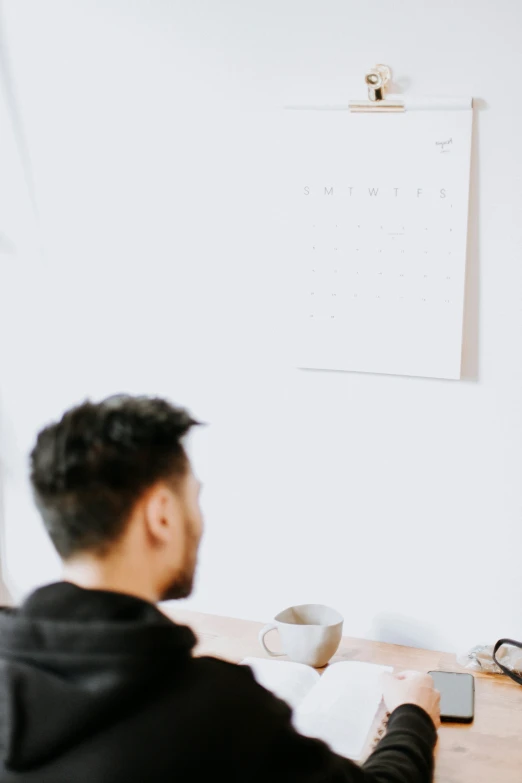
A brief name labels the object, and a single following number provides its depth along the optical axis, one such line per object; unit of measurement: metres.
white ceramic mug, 1.44
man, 0.77
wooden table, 1.17
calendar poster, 1.45
